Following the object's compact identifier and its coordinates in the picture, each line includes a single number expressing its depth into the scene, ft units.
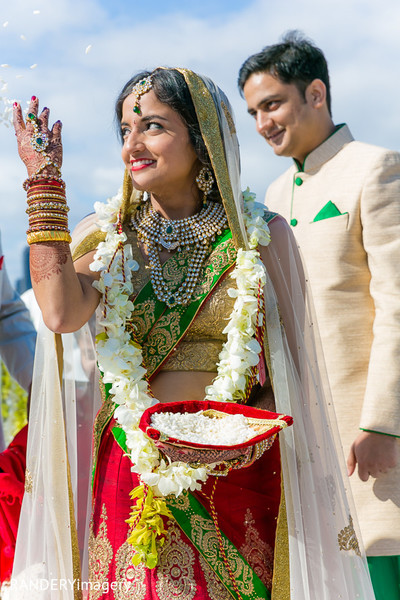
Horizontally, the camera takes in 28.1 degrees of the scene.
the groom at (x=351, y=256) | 11.71
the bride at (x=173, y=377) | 8.91
